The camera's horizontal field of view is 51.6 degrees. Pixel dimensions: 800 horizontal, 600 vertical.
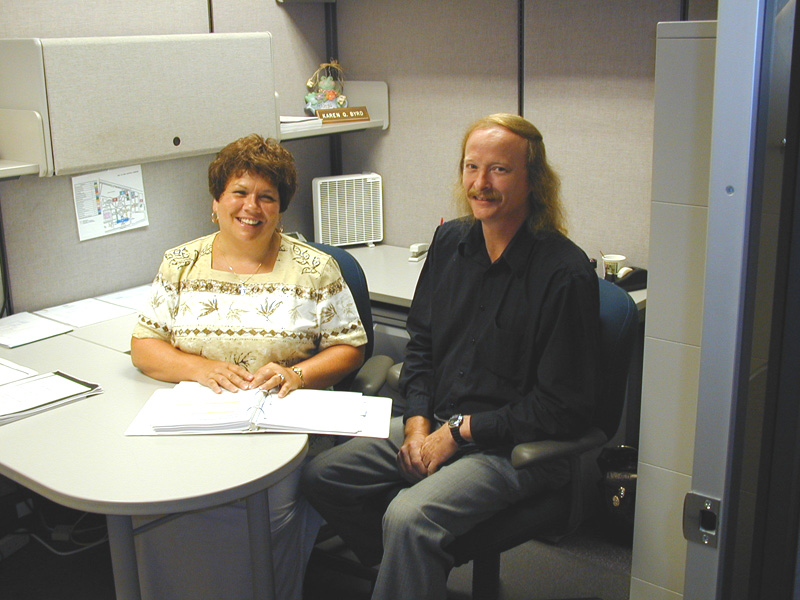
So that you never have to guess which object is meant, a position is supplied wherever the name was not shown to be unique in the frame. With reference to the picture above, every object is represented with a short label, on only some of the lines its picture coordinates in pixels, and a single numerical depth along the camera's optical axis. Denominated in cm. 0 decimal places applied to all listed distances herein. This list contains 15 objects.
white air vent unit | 289
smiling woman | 175
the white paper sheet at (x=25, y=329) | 203
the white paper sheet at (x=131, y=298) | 233
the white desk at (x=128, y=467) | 132
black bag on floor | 218
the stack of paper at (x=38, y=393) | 161
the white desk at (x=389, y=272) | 240
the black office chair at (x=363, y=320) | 191
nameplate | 277
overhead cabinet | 193
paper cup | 236
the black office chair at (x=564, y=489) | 160
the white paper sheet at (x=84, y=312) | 219
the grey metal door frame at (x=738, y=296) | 67
